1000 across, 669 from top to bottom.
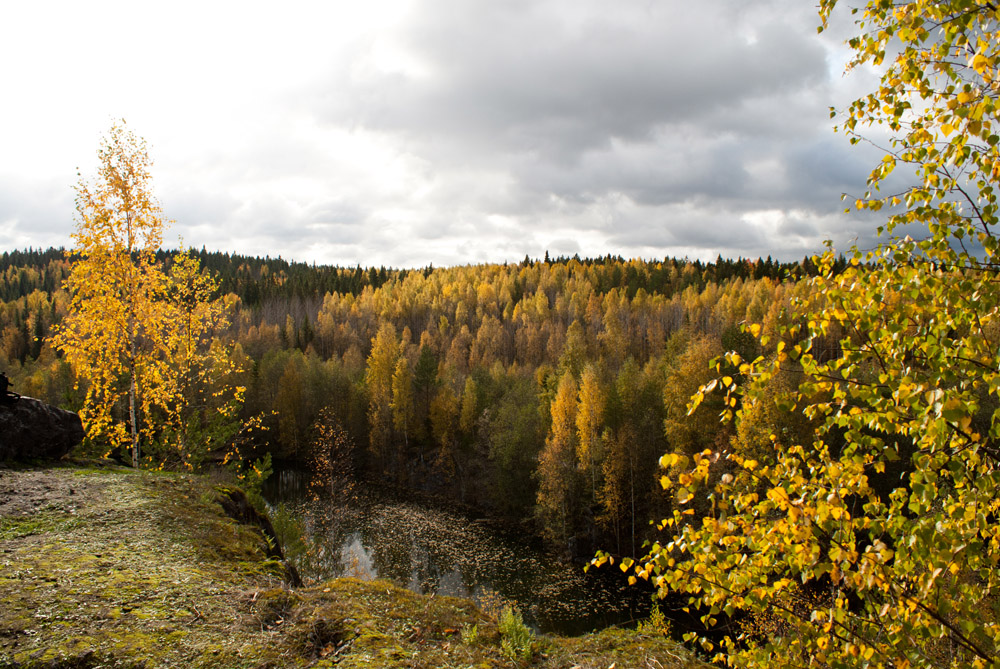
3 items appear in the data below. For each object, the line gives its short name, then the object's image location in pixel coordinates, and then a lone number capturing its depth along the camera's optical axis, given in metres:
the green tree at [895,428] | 3.12
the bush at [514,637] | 5.96
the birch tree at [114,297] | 11.72
